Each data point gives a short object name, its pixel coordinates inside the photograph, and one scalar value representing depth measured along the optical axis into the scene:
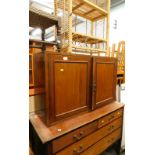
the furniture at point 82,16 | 1.28
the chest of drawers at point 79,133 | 0.88
